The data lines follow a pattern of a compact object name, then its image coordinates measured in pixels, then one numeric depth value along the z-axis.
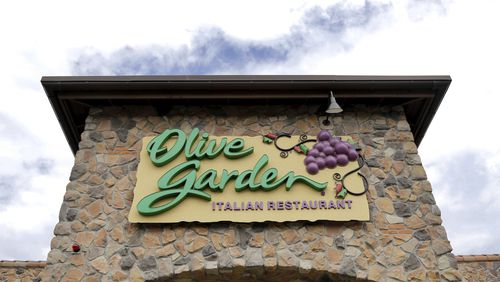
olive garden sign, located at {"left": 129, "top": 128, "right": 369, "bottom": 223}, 6.46
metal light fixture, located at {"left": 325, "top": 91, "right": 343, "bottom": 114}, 6.88
